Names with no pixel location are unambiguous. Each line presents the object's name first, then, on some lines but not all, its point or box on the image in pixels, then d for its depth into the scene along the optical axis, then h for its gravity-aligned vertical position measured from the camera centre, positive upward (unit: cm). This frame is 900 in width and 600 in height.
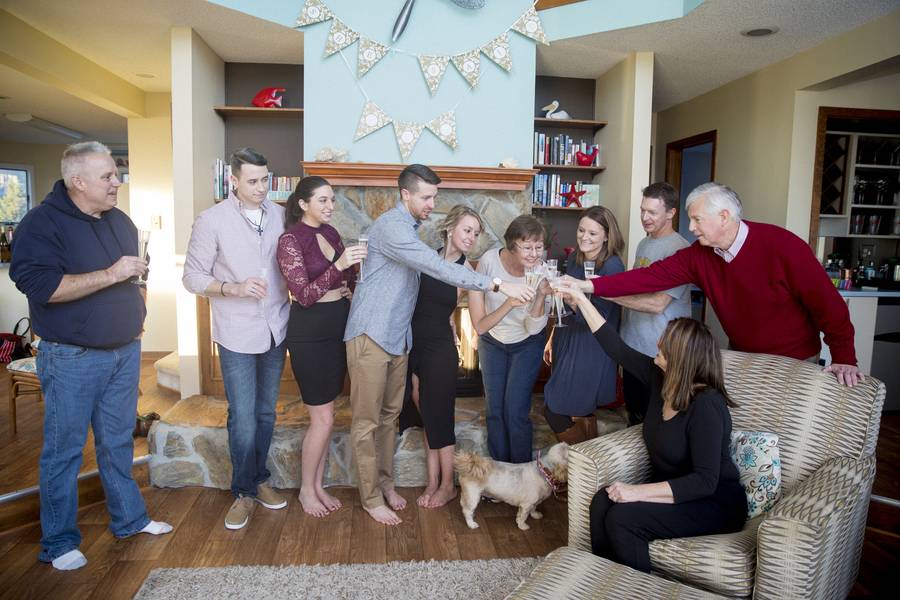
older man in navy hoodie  206 -31
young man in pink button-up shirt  240 -24
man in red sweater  206 -15
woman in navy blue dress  259 -49
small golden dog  249 -99
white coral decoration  398 +50
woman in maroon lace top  241 -26
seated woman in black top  177 -69
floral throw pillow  190 -71
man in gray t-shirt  250 -23
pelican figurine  485 +98
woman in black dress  253 -45
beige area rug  208 -121
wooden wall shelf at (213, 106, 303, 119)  447 +88
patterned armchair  153 -69
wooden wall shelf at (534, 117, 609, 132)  489 +92
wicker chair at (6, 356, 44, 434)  361 -89
